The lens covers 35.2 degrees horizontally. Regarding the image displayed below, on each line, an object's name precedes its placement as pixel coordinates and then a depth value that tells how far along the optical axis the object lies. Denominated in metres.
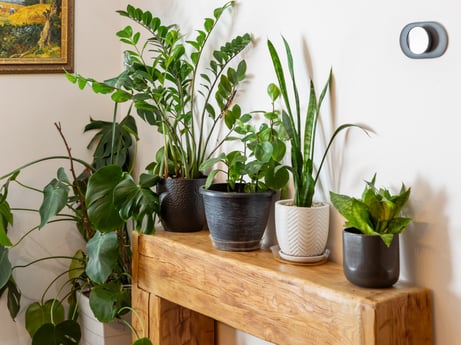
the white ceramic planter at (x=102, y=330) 2.85
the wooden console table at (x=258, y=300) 1.80
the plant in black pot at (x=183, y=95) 2.44
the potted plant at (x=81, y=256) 2.51
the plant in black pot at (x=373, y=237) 1.81
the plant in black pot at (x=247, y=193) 2.19
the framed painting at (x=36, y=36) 2.89
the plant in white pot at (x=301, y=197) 2.09
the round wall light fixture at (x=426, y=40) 1.79
